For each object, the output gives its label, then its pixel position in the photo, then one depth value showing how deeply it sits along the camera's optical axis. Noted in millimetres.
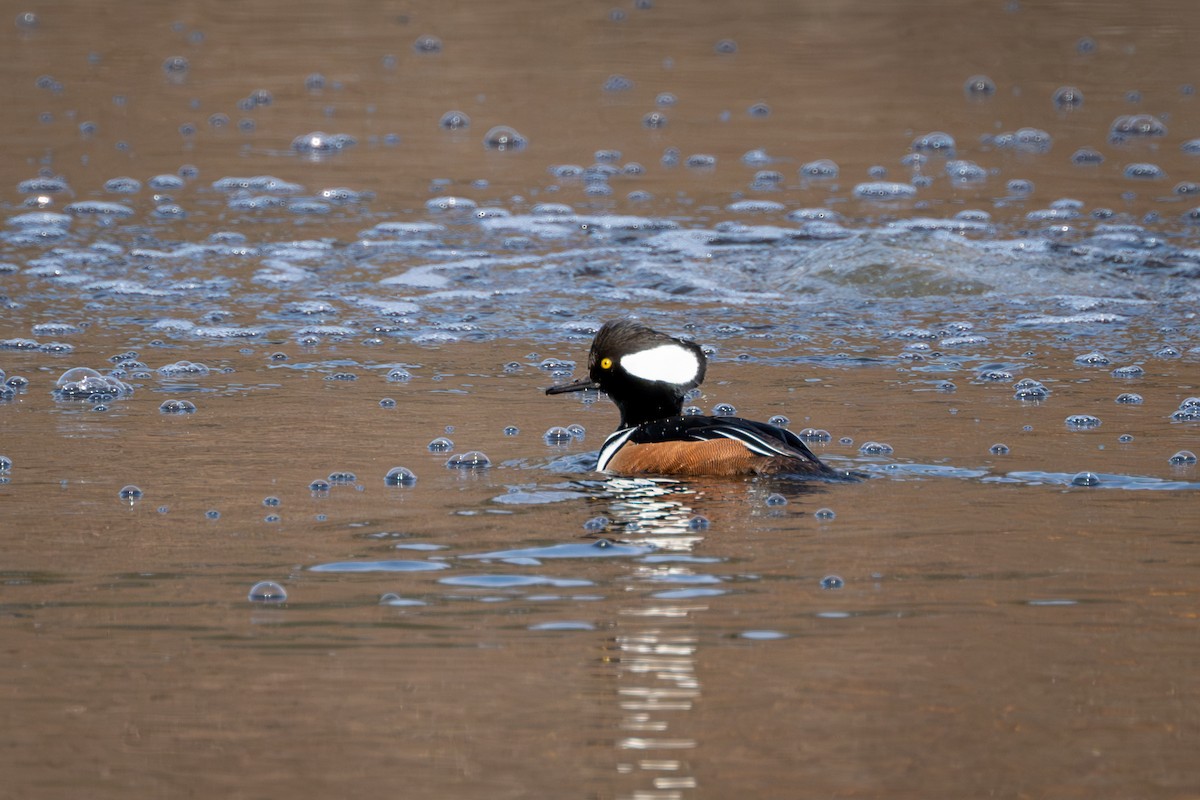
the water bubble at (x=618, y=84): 19875
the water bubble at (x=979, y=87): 19844
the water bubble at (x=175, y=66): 21188
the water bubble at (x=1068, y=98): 19125
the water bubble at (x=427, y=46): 22828
